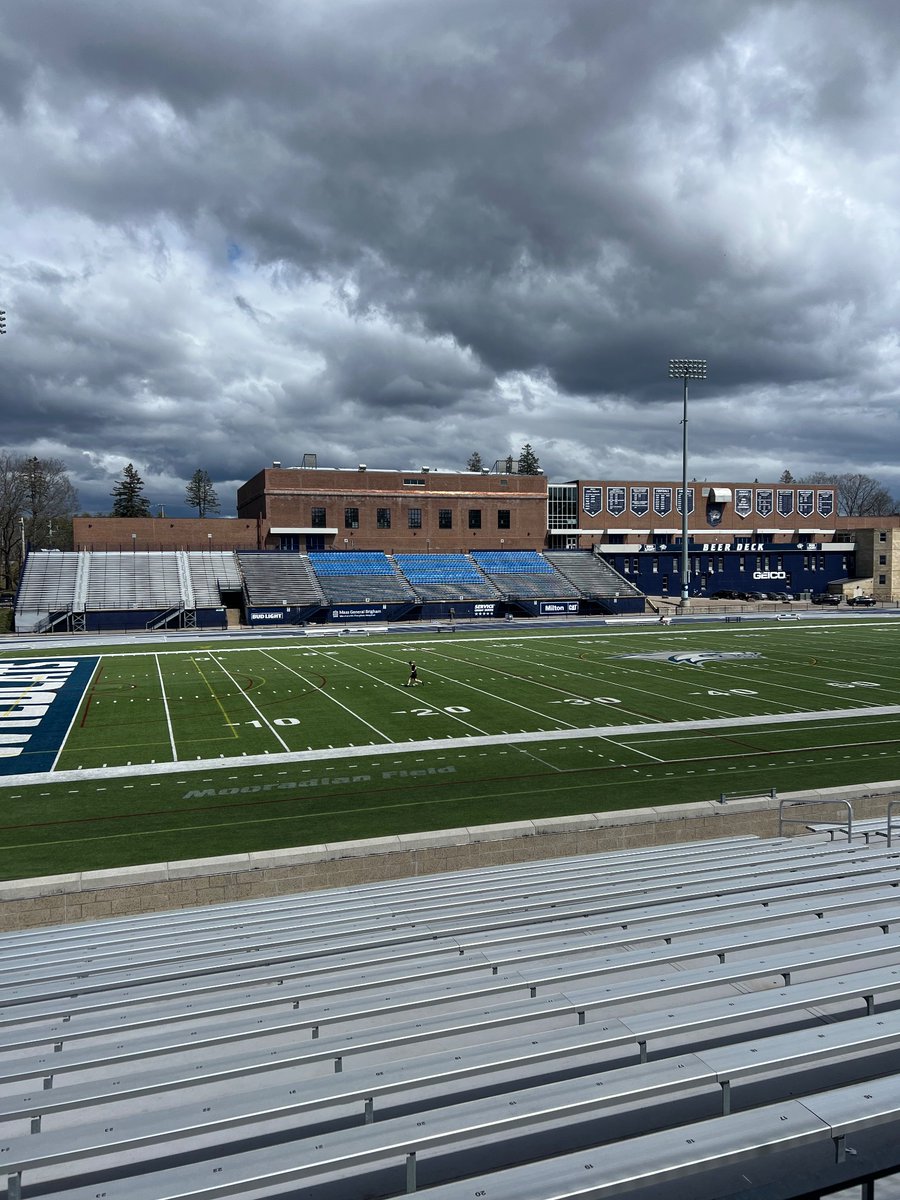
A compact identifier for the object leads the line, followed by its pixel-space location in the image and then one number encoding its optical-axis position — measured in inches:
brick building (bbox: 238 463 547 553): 2955.2
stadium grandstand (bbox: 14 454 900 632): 2438.5
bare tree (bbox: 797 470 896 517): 5669.3
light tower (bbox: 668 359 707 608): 2652.6
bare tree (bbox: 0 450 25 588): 3250.5
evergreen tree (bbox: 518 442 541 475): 5280.5
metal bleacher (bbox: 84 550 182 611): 2346.2
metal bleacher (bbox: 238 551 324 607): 2475.4
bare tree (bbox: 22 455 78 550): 3585.1
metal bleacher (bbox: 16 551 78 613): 2251.5
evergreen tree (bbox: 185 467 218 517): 5467.5
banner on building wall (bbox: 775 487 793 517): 3479.3
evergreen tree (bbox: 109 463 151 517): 4448.8
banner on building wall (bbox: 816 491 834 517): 3523.6
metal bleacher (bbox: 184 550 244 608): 2460.6
